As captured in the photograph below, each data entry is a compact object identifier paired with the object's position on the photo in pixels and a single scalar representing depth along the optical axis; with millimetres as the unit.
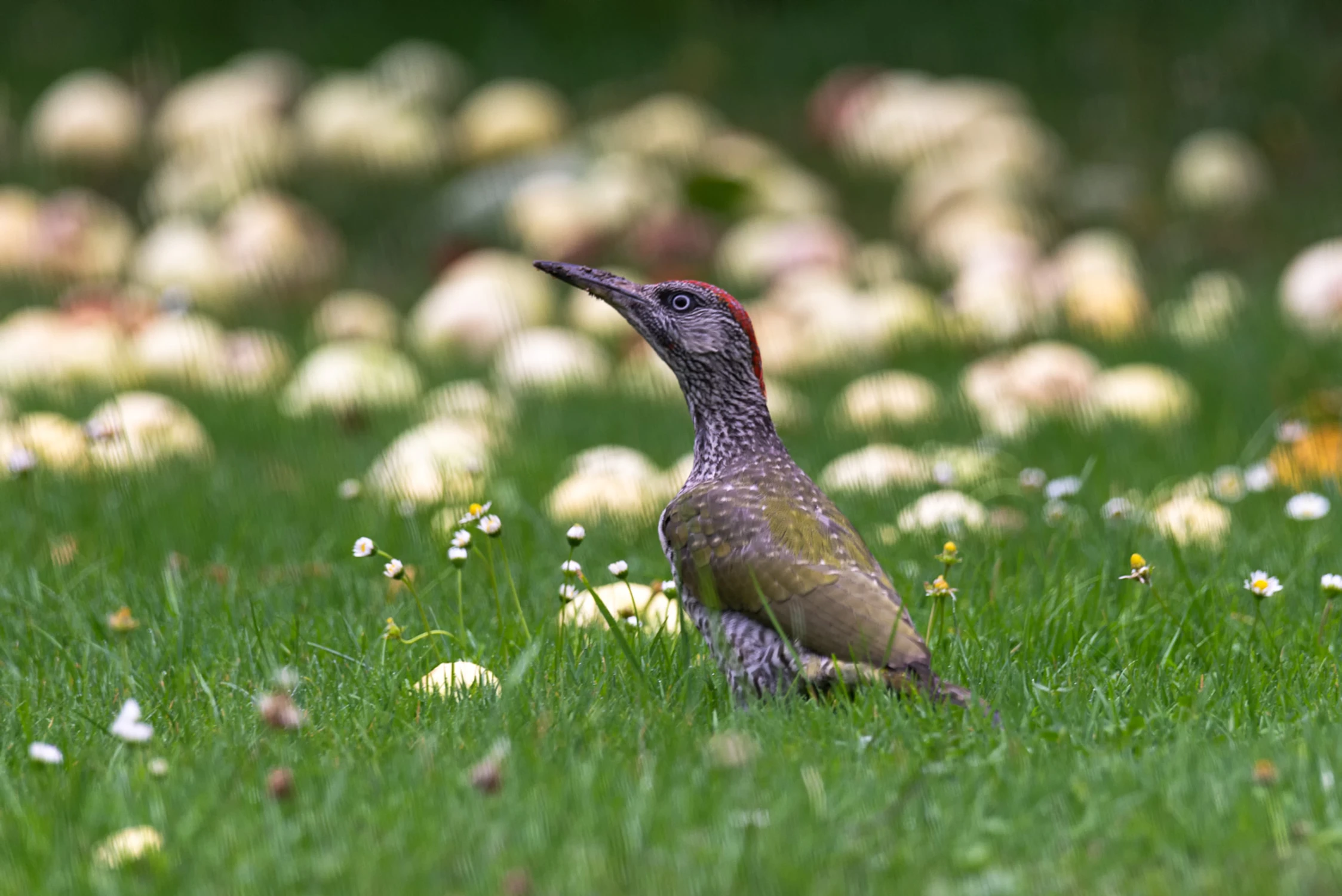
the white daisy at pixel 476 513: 7500
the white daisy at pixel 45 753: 5949
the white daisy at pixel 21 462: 9094
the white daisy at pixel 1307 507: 9305
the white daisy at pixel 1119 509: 9924
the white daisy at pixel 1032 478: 9852
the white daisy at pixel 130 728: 5750
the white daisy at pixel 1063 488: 9805
